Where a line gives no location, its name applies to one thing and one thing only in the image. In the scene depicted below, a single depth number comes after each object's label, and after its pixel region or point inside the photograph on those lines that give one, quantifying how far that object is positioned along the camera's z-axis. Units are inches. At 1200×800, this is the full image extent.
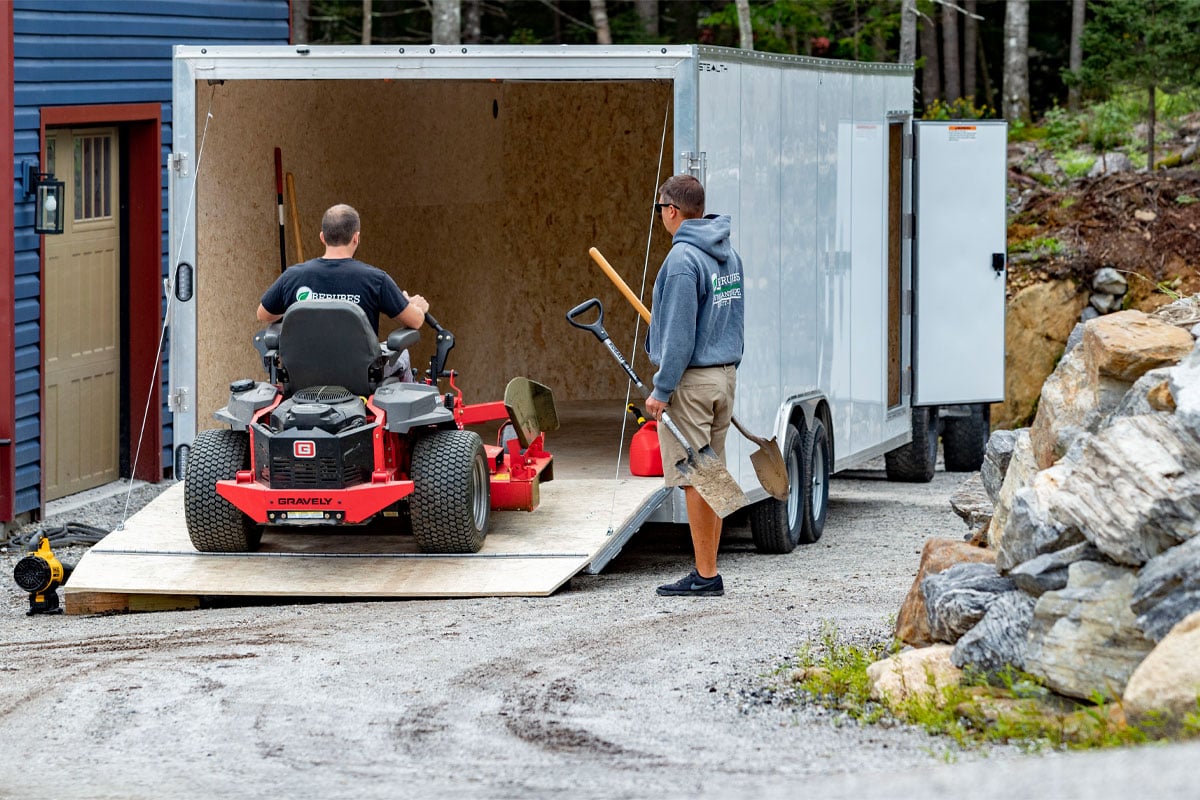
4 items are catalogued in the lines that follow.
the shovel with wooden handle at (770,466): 672.4
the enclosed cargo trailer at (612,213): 676.7
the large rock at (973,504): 562.3
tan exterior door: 845.2
